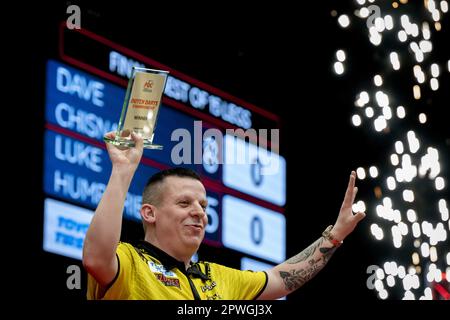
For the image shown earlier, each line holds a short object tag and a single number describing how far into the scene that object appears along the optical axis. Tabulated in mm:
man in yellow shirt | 6363
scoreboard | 9956
